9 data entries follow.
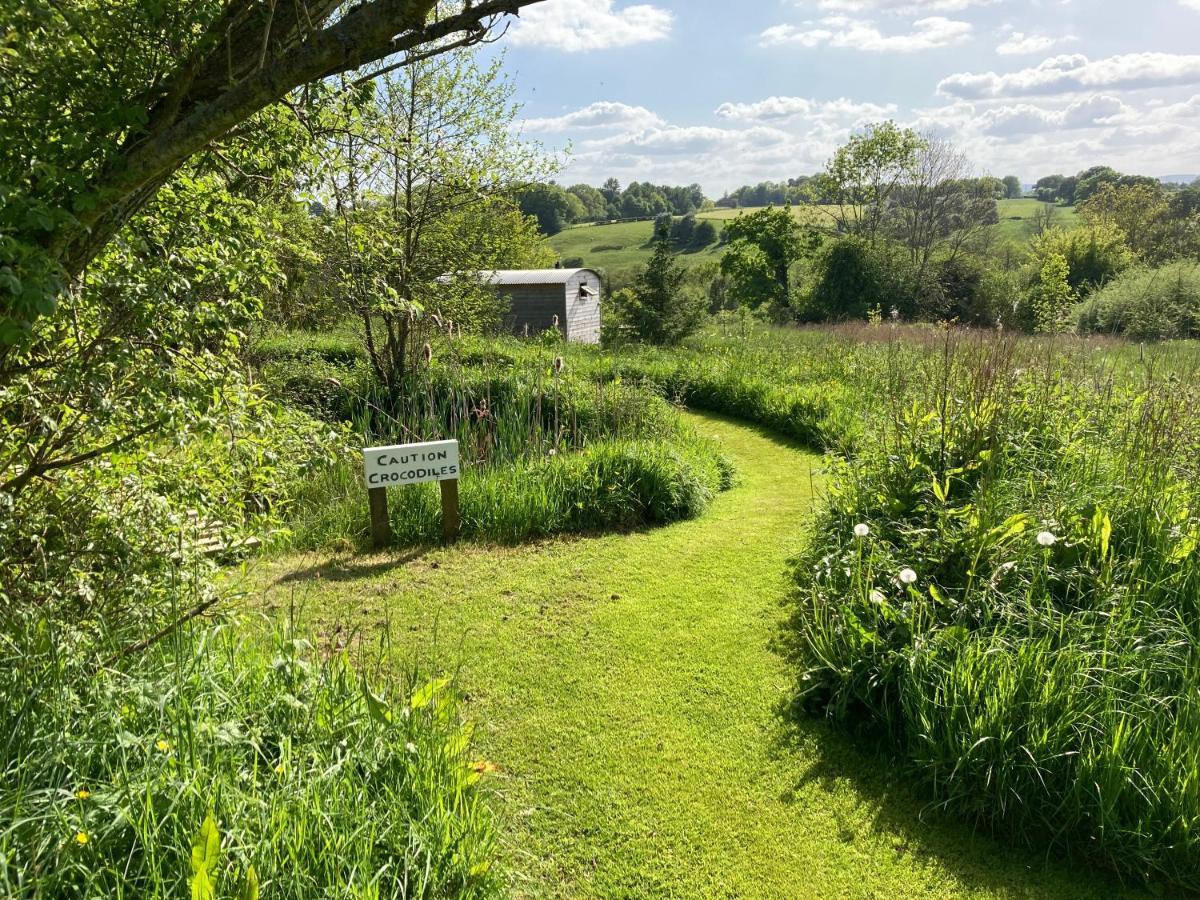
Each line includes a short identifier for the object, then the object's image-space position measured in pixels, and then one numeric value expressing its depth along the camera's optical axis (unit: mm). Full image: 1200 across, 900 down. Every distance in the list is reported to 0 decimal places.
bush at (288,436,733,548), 5316
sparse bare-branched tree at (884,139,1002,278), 33219
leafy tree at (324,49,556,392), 8000
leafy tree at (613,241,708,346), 14906
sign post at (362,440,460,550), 4785
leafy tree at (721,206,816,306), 30328
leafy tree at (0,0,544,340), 1592
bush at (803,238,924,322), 25359
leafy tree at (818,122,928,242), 31250
